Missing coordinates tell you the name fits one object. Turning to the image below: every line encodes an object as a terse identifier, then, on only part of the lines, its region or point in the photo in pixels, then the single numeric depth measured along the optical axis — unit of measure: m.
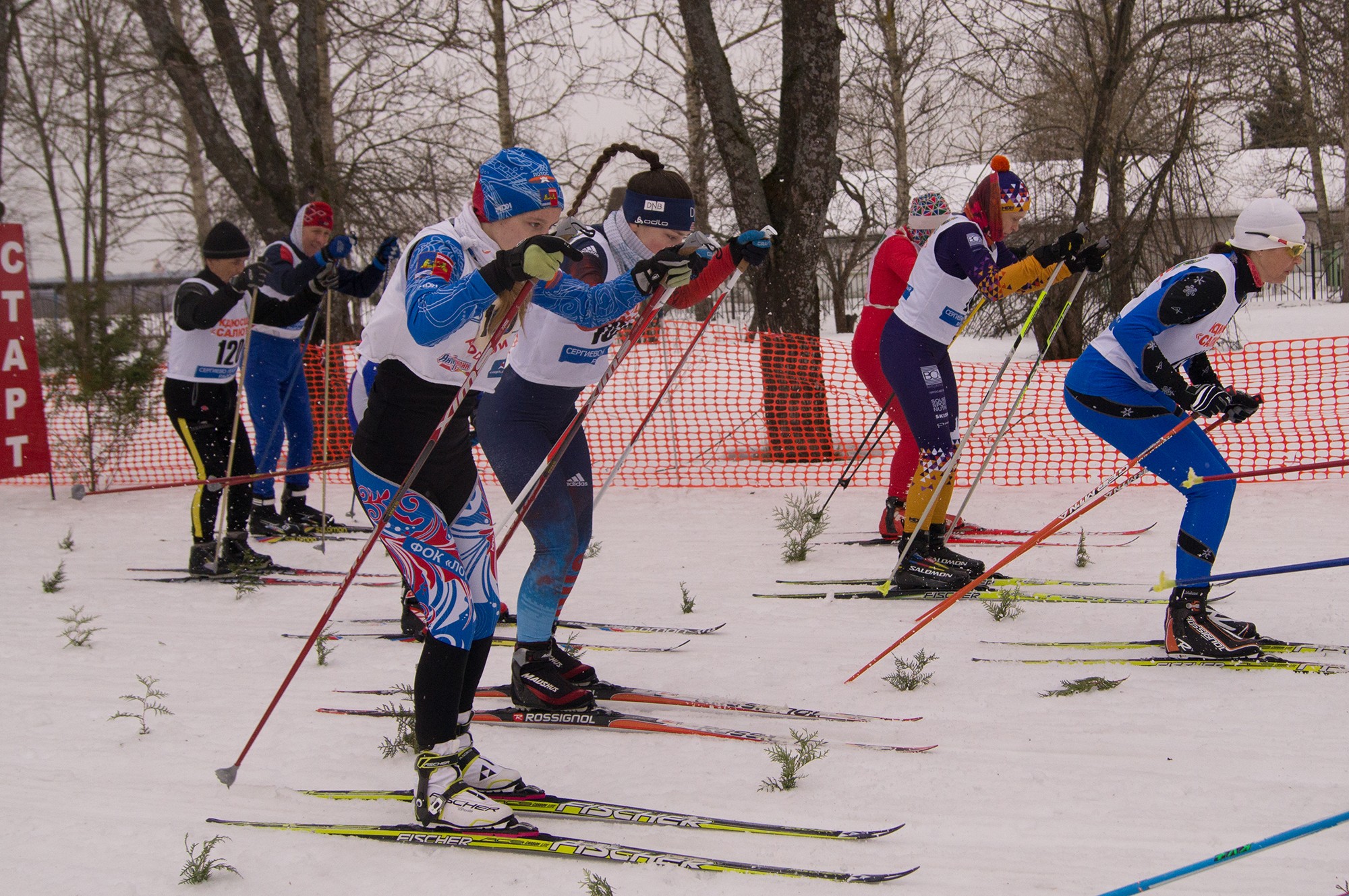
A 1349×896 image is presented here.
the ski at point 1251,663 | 3.68
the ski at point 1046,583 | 4.96
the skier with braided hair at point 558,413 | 3.59
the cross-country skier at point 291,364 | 6.00
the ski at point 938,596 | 4.71
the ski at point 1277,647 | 3.88
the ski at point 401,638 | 4.42
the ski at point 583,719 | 3.47
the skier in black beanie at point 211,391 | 5.80
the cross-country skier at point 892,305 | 5.84
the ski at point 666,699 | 3.51
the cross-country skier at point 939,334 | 5.02
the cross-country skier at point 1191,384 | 3.84
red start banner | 7.68
